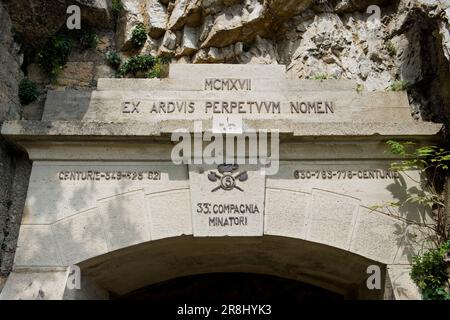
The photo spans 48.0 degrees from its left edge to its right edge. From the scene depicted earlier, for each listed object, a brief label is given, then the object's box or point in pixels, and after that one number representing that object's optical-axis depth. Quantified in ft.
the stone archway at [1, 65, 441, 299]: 16.05
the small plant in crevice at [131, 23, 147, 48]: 21.98
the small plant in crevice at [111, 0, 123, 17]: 22.24
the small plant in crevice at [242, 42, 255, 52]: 21.89
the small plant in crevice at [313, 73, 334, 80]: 19.56
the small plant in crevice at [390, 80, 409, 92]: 19.33
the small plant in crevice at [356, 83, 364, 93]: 18.71
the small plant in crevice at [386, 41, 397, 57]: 21.02
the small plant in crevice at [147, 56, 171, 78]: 21.21
